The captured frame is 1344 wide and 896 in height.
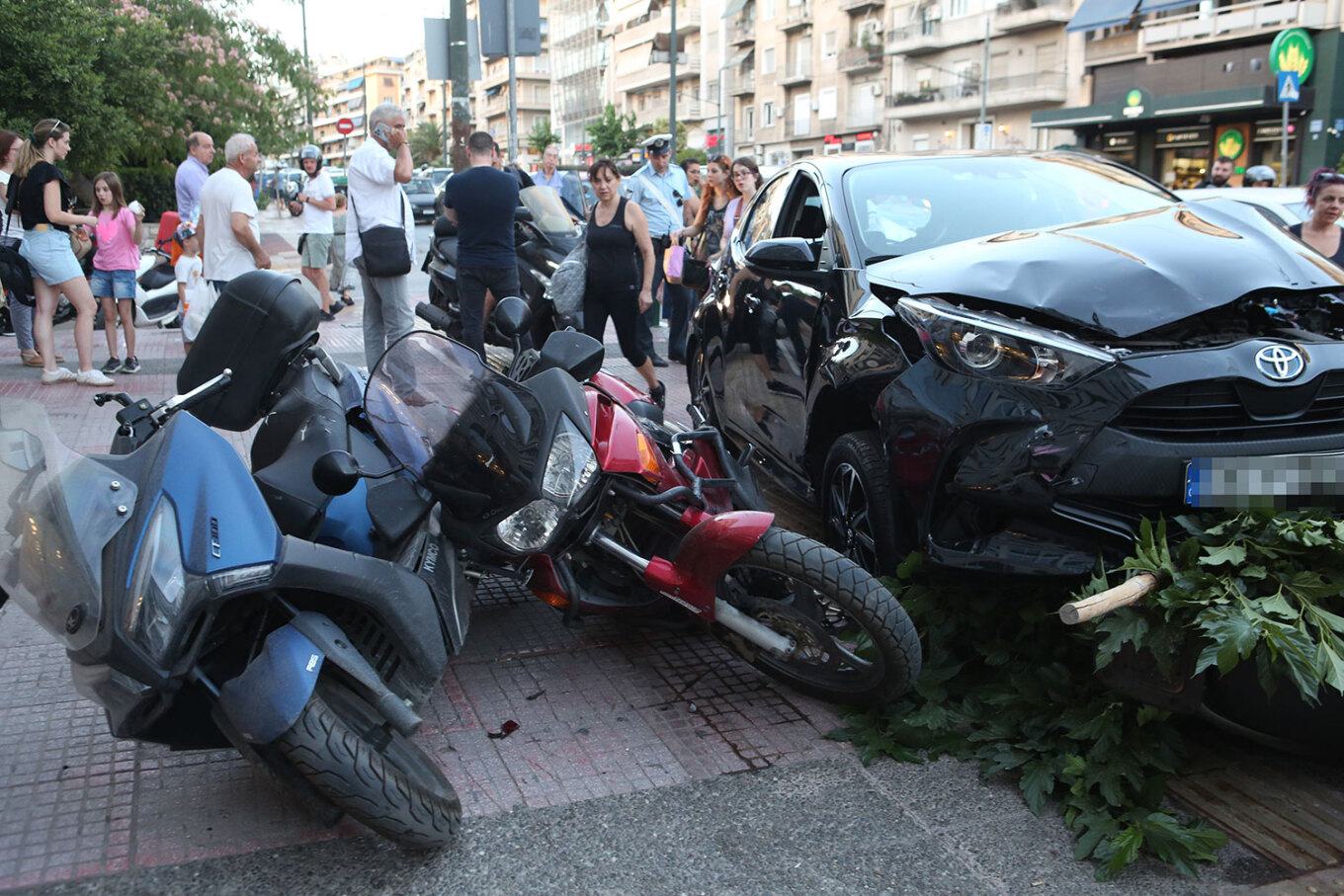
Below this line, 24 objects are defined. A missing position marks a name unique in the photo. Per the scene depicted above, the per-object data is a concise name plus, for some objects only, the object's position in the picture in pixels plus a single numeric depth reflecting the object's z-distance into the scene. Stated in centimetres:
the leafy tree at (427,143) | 11769
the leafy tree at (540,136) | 7644
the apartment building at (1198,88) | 3581
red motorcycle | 324
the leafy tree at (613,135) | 7181
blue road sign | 1477
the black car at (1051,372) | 320
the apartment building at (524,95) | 11594
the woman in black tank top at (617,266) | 818
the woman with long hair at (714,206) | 1045
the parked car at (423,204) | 3778
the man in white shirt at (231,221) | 779
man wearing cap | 1127
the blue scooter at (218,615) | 246
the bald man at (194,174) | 981
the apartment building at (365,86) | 16575
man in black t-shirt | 788
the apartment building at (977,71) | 5206
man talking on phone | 811
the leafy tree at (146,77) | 1575
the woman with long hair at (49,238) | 838
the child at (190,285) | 860
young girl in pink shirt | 938
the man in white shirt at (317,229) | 1334
